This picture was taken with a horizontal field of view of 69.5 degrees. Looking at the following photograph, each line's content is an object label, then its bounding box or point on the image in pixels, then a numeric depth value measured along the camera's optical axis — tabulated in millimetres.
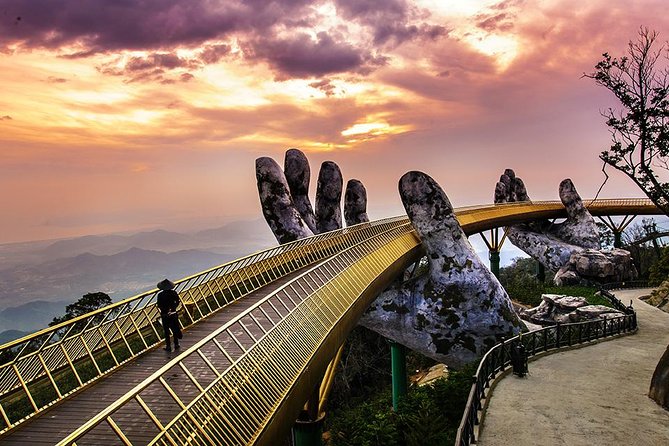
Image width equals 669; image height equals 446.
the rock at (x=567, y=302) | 26844
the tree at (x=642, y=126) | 15516
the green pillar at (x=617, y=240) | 47875
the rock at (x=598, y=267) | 37000
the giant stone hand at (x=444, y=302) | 22609
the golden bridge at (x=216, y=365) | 7055
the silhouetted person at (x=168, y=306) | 10289
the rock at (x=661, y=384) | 13273
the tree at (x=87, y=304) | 31703
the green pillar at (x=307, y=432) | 15406
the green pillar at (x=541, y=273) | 45975
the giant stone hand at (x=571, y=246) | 37375
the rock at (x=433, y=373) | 28436
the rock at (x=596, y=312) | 24566
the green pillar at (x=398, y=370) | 24703
